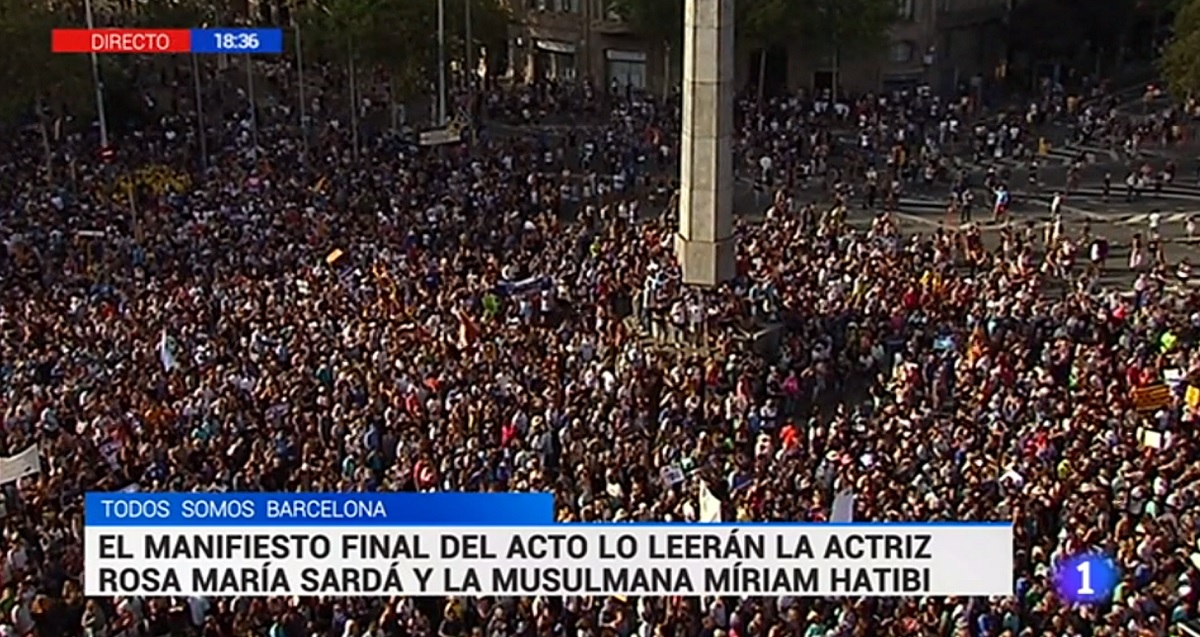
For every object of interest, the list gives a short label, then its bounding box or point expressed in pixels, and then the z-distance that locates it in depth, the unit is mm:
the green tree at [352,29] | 55500
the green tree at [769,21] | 59750
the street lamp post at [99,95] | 49312
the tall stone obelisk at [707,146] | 32188
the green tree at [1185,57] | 53531
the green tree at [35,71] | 49344
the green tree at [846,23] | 60500
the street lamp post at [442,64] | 53406
